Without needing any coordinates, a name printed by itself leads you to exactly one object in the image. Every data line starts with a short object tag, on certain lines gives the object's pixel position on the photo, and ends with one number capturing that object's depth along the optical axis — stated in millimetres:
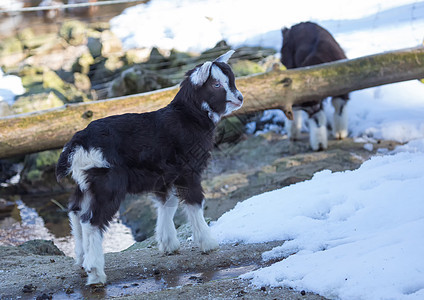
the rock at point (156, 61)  14031
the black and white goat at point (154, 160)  4309
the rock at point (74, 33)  17984
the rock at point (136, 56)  15398
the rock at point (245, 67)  11488
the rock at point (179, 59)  13797
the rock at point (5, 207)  8922
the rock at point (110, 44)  16531
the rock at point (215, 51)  12828
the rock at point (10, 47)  17812
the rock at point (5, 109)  11230
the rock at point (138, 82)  10961
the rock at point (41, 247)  6236
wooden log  7434
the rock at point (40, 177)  9922
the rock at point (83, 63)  15859
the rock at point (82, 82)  14750
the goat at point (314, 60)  9070
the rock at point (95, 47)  16531
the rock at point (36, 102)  11508
